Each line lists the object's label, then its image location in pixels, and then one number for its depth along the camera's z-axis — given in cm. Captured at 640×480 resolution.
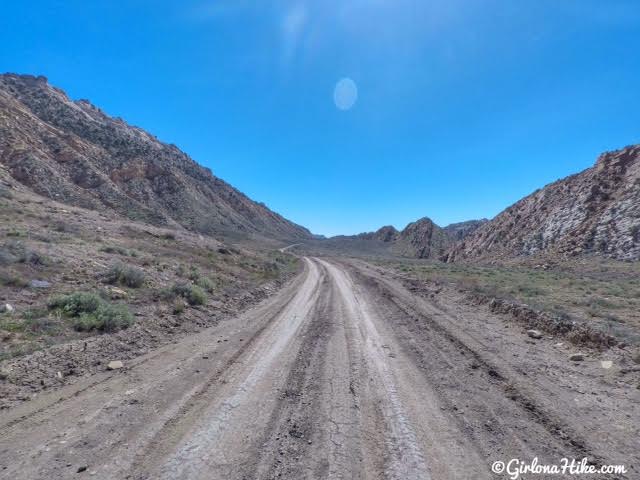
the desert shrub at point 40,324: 707
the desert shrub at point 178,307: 1031
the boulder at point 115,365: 629
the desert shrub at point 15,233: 1429
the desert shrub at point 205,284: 1417
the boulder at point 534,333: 907
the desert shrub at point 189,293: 1177
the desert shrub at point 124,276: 1147
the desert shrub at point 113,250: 1549
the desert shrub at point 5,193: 2547
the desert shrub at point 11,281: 882
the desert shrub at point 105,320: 767
